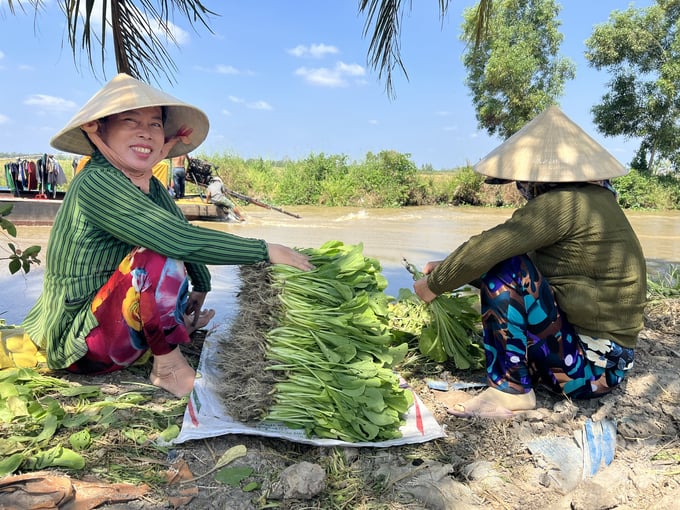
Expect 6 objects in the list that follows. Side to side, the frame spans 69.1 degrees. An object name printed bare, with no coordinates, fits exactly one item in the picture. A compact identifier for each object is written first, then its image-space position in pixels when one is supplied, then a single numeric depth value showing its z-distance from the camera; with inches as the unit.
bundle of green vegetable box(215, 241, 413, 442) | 68.3
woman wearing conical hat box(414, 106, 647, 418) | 74.6
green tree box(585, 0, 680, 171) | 688.4
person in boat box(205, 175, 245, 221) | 396.8
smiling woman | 74.2
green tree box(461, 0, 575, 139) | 741.9
